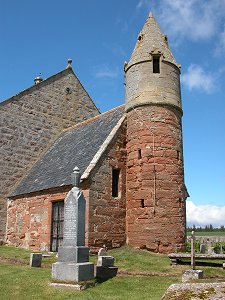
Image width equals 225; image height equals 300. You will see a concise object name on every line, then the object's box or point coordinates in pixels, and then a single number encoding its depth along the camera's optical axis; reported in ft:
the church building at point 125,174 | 49.01
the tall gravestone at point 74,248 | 29.78
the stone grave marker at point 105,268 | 32.91
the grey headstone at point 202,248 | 54.03
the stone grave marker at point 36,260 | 37.76
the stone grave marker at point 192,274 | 30.27
